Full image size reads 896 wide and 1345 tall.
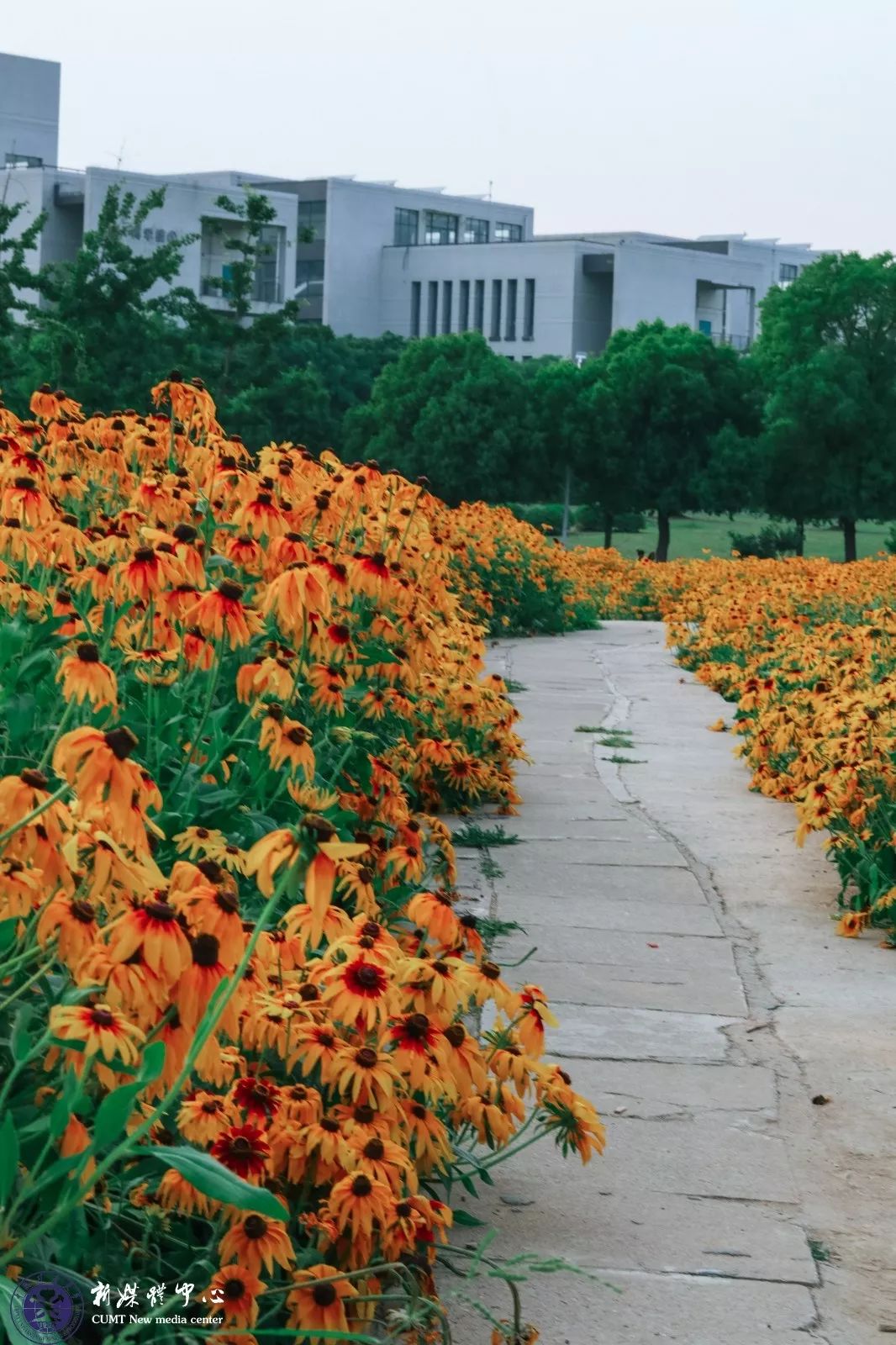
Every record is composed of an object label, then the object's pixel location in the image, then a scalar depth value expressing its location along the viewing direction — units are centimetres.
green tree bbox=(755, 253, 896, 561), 3559
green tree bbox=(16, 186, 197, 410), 2539
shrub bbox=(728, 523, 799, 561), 3756
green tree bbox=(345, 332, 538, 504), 4247
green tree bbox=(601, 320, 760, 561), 3581
